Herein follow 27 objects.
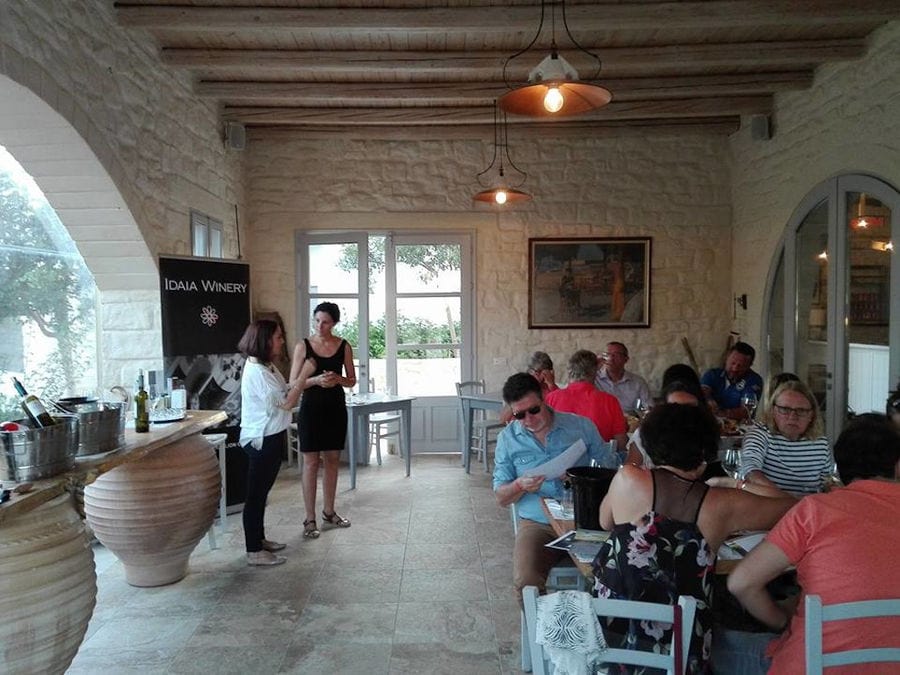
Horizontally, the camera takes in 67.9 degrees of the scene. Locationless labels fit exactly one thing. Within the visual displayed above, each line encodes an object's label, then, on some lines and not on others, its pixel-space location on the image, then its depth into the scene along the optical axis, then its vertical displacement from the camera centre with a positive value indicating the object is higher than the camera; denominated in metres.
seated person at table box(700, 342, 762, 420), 5.25 -0.49
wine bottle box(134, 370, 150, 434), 3.22 -0.42
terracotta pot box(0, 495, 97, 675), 2.12 -0.87
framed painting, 7.20 +0.42
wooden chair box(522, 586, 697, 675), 1.61 -0.71
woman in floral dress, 1.84 -0.58
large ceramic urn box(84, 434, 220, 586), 3.52 -0.97
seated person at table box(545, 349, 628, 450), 4.18 -0.54
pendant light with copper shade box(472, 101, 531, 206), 6.98 +1.64
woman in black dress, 4.63 -0.57
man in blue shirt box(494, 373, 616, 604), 2.95 -0.58
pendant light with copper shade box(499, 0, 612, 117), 3.11 +1.10
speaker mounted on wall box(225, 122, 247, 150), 6.20 +1.76
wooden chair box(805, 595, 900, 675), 1.59 -0.73
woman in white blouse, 4.11 -0.60
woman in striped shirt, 3.04 -0.59
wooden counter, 2.09 -0.53
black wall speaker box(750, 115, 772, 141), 6.25 +1.80
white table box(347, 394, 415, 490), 5.86 -0.85
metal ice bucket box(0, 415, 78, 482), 2.19 -0.42
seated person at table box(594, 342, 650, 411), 5.57 -0.51
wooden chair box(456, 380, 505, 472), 6.64 -1.06
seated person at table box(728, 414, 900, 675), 1.63 -0.60
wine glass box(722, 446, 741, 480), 3.24 -0.70
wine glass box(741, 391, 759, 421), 4.70 -0.60
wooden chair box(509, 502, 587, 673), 2.71 -1.05
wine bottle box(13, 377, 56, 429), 2.30 -0.29
